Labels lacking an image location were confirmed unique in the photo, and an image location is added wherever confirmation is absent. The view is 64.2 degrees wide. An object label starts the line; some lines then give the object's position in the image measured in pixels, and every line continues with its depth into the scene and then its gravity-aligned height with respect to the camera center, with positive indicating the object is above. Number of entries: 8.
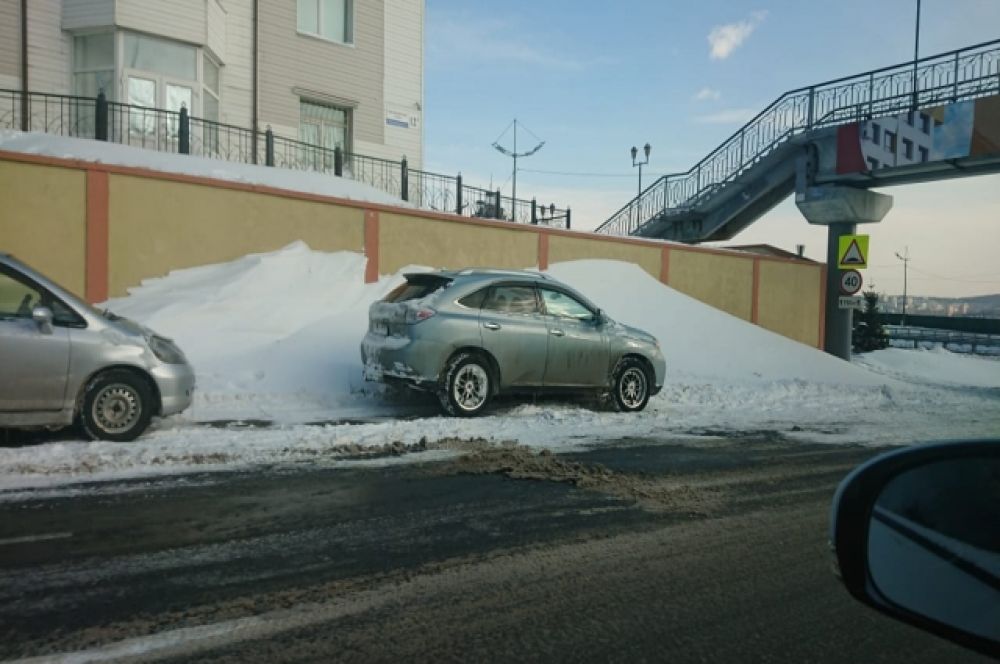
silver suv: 9.91 -0.43
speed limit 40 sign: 19.20 +0.87
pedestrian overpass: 19.06 +4.34
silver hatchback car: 7.36 -0.61
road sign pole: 23.91 +0.02
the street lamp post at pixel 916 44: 24.06 +8.35
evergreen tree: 29.59 -0.58
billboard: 18.61 +4.51
